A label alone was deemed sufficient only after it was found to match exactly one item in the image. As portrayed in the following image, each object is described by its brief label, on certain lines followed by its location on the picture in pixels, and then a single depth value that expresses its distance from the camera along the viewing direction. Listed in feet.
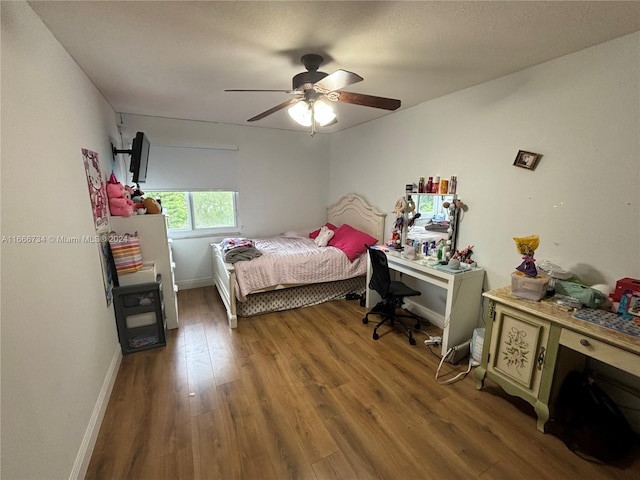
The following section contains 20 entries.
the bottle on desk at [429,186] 9.81
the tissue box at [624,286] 5.45
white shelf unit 8.90
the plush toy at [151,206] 9.48
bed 10.16
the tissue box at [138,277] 8.25
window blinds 12.61
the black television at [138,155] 8.92
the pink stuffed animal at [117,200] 8.54
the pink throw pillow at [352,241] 11.95
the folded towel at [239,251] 10.31
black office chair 9.17
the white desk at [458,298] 8.11
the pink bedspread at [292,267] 10.21
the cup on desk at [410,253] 9.70
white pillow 13.02
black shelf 8.15
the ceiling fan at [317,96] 5.84
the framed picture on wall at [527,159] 7.09
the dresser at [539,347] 4.94
